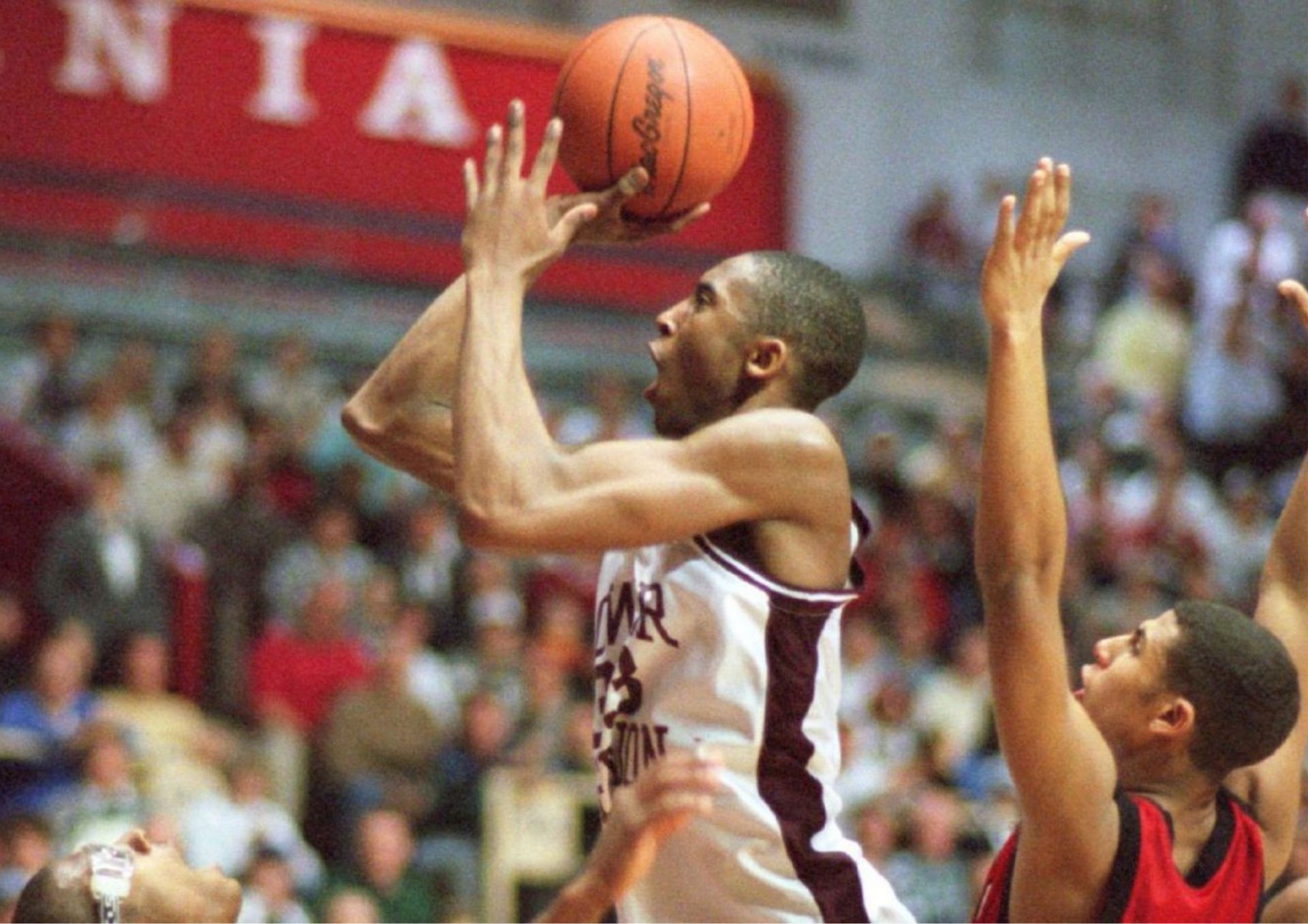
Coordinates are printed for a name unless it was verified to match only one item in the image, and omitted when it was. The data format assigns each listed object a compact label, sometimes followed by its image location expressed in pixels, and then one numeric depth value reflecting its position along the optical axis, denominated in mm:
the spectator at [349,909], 14473
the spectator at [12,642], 16494
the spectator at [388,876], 15026
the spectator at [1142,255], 28486
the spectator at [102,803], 14228
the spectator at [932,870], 15877
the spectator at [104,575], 17181
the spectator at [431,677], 17165
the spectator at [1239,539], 23348
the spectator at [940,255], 30343
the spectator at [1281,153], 32367
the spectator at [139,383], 19881
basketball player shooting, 5929
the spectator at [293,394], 21047
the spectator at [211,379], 20065
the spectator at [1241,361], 25863
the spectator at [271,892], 14198
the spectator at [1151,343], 27443
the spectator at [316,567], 18285
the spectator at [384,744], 16276
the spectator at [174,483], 19160
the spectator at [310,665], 17150
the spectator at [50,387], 19957
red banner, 24222
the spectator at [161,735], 14926
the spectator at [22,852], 13653
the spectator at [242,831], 14680
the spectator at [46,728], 14895
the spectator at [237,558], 17902
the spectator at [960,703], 18715
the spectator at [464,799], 15624
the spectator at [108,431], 19390
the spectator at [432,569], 18899
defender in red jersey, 5956
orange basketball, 6681
